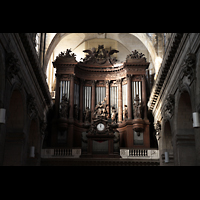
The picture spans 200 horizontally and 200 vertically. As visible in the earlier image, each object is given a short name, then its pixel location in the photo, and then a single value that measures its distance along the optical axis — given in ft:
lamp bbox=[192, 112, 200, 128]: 35.42
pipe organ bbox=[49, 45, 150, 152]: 78.74
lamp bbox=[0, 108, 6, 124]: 34.40
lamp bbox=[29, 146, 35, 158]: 59.57
